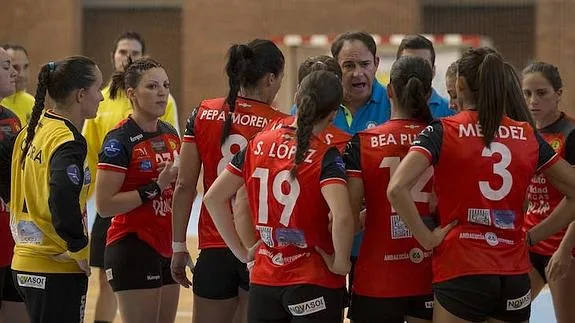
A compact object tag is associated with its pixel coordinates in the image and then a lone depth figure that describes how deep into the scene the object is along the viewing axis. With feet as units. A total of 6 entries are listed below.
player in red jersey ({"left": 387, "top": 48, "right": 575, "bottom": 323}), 27.84
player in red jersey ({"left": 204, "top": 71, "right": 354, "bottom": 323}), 27.76
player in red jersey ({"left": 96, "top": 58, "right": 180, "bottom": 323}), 34.76
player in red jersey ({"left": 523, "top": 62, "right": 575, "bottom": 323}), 38.11
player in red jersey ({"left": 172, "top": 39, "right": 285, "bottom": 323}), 32.63
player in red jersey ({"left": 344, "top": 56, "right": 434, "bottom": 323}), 28.91
